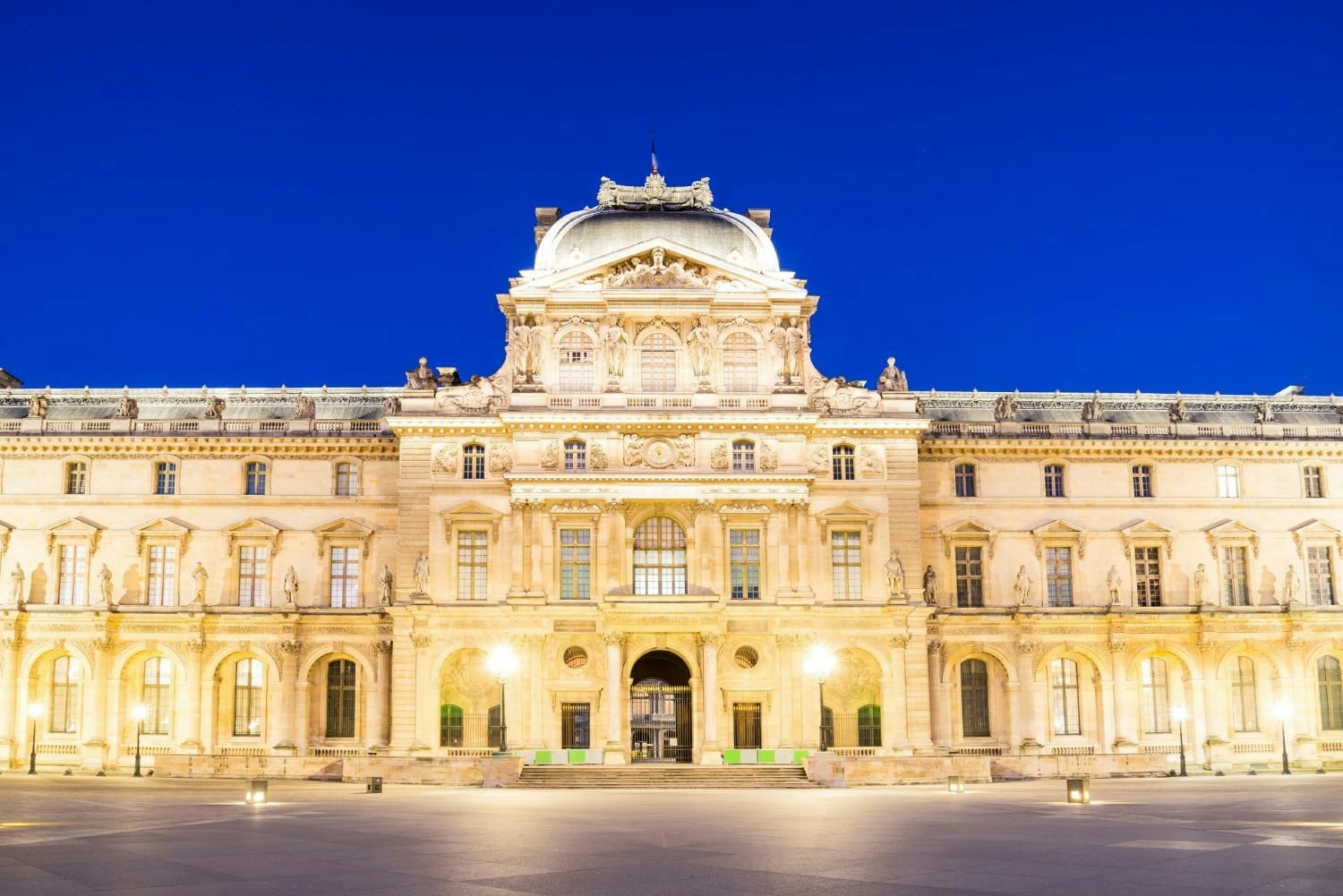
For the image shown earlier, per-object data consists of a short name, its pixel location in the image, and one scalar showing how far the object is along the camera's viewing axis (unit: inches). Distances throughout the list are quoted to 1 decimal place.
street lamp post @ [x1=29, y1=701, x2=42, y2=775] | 2468.0
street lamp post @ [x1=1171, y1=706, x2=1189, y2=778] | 2546.8
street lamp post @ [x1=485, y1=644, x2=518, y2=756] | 2217.0
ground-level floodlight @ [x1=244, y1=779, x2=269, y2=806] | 1573.6
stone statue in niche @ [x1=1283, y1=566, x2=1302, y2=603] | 2701.8
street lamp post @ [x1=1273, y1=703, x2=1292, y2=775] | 2645.2
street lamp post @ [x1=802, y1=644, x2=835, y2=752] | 2213.3
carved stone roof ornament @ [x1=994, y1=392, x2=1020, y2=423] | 2817.4
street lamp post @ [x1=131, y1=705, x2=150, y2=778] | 2512.3
